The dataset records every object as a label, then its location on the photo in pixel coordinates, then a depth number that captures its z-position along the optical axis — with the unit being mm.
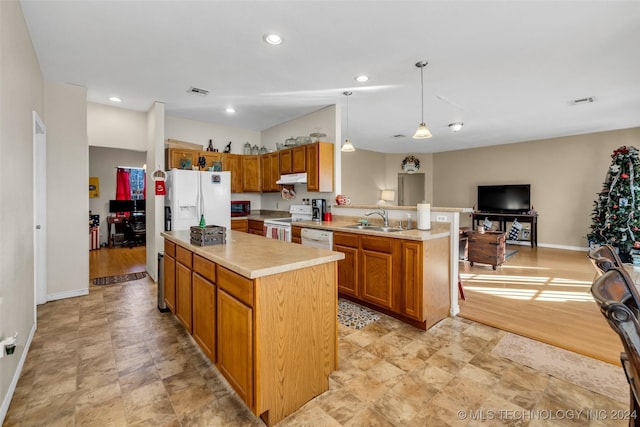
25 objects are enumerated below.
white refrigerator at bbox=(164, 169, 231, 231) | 4191
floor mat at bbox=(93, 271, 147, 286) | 4219
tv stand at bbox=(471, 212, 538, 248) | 6917
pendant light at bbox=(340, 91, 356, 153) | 4314
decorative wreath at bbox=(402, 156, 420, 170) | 9047
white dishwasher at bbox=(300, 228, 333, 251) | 3486
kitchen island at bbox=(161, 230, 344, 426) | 1526
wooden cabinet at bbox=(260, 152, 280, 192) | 5117
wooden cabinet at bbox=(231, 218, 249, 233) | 5422
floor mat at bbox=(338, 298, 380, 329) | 2875
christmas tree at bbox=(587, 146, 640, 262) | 4996
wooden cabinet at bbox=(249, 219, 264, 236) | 5180
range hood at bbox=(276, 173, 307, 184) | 4439
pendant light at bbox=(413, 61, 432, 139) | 3295
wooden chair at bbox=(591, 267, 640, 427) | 731
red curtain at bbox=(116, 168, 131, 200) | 7613
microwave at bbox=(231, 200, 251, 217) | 5621
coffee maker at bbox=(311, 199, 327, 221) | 4453
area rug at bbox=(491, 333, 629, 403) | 1880
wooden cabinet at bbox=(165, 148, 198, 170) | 4613
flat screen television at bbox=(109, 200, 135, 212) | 7406
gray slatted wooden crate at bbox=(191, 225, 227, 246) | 2219
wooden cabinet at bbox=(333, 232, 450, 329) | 2652
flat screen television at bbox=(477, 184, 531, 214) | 7125
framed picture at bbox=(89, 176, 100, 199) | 7176
